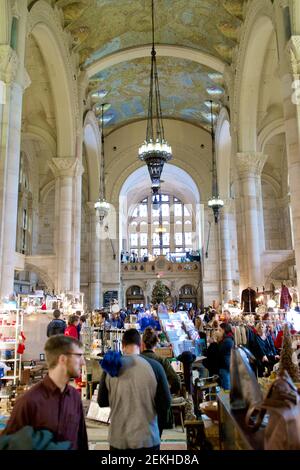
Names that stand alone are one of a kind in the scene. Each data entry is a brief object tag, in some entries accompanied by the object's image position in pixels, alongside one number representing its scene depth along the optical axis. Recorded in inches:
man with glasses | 73.7
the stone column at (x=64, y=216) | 635.5
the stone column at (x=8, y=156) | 353.1
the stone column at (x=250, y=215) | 587.0
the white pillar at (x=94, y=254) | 971.9
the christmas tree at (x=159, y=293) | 1019.6
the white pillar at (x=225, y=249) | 962.0
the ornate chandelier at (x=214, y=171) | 966.4
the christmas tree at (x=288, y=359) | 130.0
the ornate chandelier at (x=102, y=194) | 789.9
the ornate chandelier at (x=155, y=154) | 418.6
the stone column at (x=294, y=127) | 356.8
